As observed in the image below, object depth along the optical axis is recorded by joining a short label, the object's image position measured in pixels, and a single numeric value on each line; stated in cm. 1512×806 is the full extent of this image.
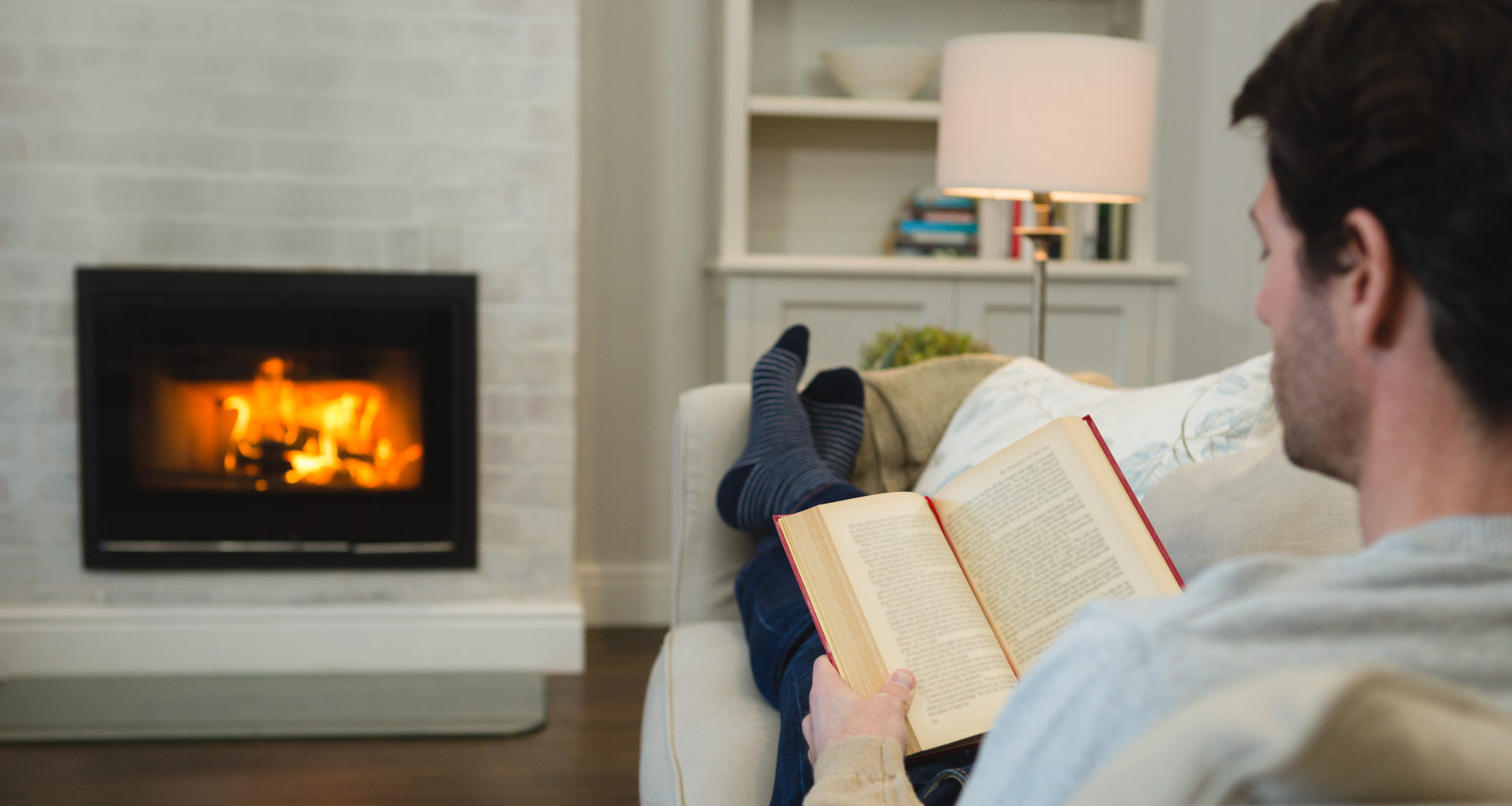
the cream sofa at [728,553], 92
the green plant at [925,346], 208
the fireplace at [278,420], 247
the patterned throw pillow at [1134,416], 106
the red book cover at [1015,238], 278
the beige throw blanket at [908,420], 155
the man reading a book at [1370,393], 46
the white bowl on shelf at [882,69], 275
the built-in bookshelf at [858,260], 269
